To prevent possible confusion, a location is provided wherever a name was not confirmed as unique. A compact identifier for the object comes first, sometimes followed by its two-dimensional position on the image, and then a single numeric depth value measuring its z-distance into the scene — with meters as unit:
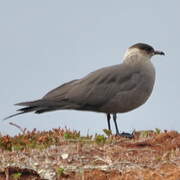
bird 20.09
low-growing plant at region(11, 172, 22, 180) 11.52
